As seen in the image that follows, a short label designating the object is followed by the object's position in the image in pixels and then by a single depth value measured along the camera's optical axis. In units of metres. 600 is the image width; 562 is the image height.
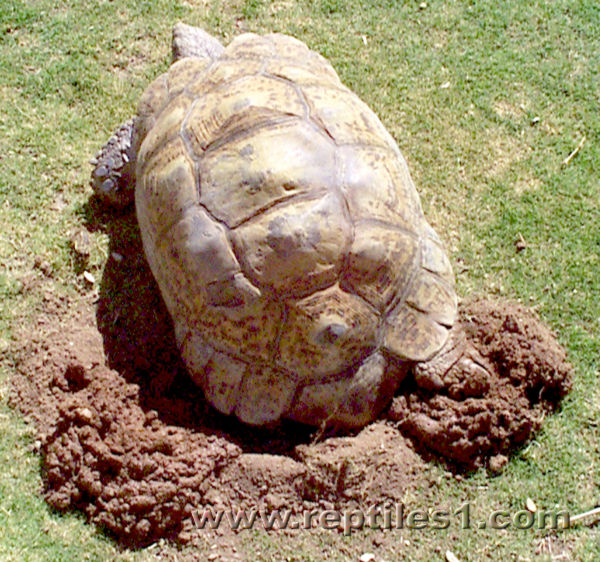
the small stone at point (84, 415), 3.60
